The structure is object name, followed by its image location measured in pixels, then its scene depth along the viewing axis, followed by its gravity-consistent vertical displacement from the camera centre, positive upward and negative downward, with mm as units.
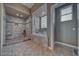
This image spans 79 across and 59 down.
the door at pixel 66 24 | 1387 +95
